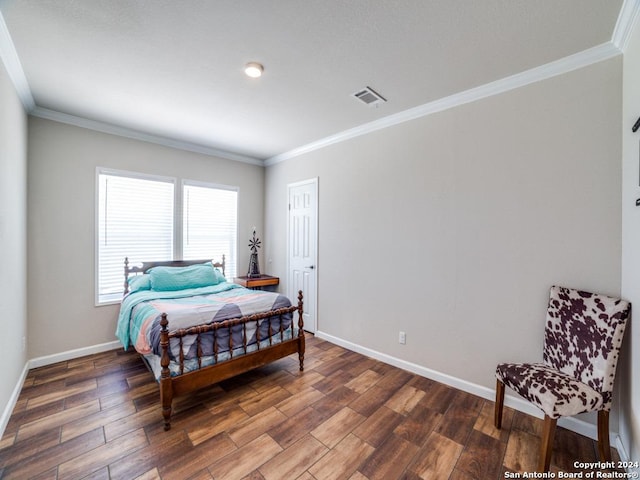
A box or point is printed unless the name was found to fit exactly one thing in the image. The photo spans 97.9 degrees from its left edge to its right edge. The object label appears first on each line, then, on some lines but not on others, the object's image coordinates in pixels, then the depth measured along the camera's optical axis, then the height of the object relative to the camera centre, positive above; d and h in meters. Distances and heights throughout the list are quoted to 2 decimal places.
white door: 4.03 -0.09
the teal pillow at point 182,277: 3.38 -0.51
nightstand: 4.30 -0.68
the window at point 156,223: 3.45 +0.20
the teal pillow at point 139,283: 3.30 -0.55
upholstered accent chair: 1.64 -0.83
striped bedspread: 2.26 -0.69
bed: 2.18 -0.81
